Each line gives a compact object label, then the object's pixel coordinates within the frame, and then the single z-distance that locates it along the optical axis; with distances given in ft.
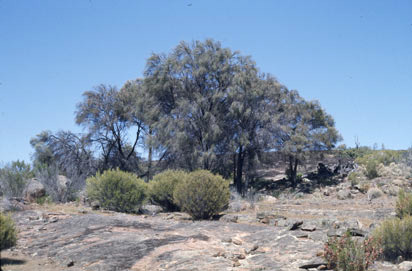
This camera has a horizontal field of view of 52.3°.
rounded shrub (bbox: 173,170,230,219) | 49.26
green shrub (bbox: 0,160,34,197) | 62.59
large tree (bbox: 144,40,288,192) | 98.37
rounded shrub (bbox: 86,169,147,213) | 57.16
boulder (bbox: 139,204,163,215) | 60.25
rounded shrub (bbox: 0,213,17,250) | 26.86
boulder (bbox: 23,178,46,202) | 62.95
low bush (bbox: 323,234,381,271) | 25.25
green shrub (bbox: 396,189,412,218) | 42.14
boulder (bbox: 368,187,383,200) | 75.72
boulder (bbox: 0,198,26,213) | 49.42
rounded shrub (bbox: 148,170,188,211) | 62.23
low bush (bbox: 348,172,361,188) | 94.07
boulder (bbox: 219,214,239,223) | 47.20
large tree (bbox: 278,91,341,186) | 103.50
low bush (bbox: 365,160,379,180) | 96.17
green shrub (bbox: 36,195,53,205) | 58.75
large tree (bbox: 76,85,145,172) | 116.26
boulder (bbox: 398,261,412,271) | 25.43
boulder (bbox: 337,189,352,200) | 81.24
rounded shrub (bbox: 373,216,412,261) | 29.12
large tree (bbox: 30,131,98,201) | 111.65
